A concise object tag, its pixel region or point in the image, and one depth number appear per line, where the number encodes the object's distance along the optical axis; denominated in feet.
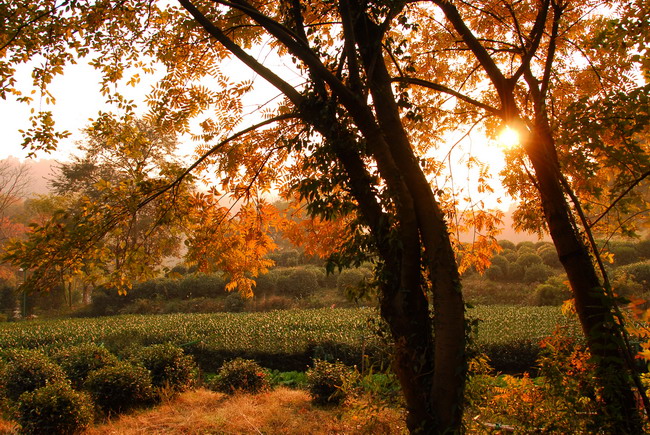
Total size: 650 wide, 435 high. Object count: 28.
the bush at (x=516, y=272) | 56.80
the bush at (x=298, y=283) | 65.41
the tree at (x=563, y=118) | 9.78
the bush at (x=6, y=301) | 83.71
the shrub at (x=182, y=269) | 83.85
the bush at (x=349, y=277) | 62.23
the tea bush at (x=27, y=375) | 22.79
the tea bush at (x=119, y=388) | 21.22
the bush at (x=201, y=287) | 69.46
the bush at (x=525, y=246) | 63.05
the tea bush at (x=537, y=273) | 54.29
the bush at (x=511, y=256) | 59.31
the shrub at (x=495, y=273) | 56.90
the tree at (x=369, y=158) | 9.73
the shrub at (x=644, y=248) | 57.00
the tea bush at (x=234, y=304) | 62.45
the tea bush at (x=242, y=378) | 23.47
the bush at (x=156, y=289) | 71.46
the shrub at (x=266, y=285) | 66.69
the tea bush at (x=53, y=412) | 17.63
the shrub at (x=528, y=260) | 56.70
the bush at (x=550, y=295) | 44.76
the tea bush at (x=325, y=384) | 20.52
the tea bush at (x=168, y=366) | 23.62
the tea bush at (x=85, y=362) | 24.56
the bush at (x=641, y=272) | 46.14
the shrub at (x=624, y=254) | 56.24
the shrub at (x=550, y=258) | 58.70
